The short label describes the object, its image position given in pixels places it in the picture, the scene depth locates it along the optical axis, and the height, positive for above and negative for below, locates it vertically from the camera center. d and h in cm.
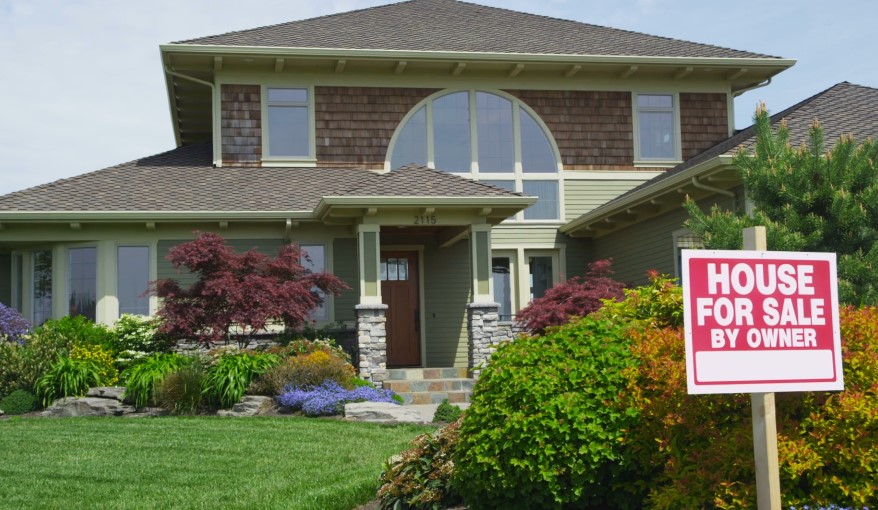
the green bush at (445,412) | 1201 -137
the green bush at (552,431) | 519 -71
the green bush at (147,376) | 1347 -94
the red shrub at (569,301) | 1606 +6
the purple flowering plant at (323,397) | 1263 -123
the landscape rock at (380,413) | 1220 -138
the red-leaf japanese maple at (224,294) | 1480 +25
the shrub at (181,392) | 1330 -115
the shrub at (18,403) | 1367 -129
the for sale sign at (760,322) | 401 -10
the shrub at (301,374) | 1349 -96
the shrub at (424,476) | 612 -115
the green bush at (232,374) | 1334 -93
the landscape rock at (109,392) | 1376 -117
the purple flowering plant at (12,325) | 1545 -18
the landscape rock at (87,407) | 1341 -136
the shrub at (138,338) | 1558 -43
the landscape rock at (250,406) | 1298 -134
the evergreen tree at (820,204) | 962 +101
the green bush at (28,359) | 1425 -70
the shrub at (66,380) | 1397 -100
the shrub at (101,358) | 1459 -72
